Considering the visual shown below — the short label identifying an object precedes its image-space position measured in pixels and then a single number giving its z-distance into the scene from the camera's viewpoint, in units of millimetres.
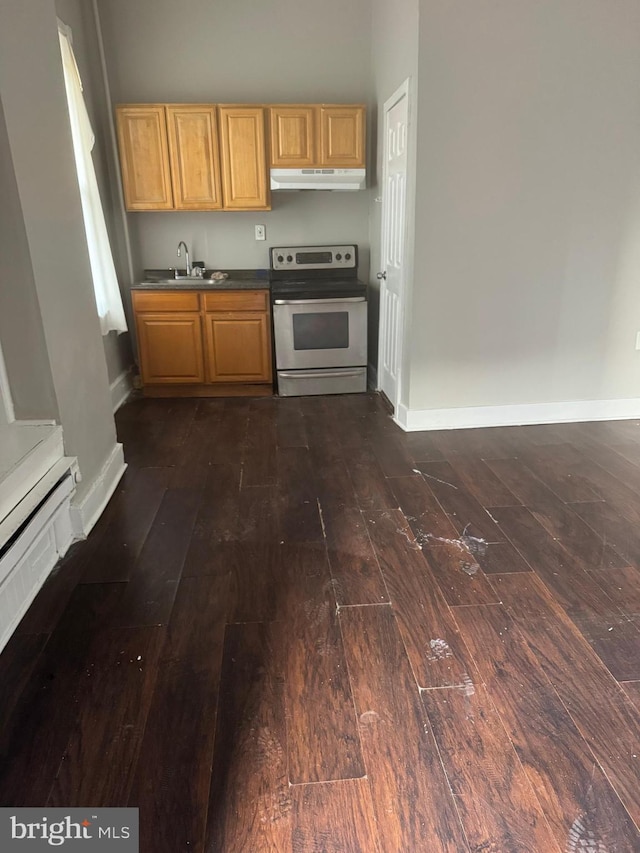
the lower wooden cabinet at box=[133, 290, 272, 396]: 4164
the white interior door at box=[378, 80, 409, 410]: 3451
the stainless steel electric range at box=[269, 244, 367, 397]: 4129
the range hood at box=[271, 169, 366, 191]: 4125
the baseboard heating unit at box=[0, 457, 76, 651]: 1802
